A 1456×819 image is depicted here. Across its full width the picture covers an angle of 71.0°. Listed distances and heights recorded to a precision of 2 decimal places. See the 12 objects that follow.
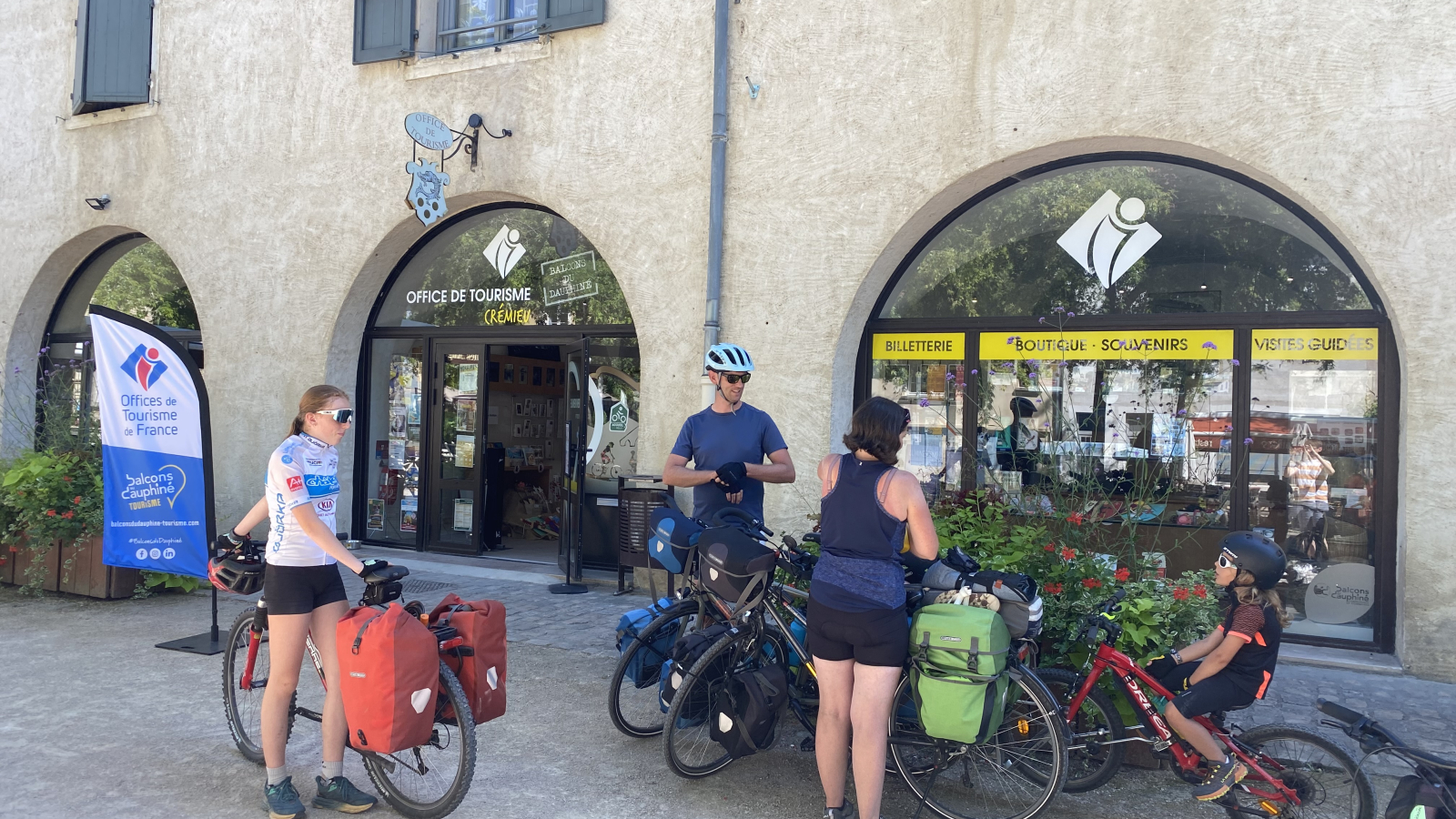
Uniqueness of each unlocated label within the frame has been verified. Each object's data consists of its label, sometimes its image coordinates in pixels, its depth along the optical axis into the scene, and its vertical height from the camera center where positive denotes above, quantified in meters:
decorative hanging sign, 8.58 +2.06
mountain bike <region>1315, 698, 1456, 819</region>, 3.01 -0.99
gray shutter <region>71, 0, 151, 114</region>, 10.96 +3.70
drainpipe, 7.90 +1.92
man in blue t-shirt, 5.12 -0.16
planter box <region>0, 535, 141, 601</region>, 7.79 -1.40
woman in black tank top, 3.54 -0.57
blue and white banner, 6.46 -0.35
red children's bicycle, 3.65 -1.20
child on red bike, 3.76 -0.82
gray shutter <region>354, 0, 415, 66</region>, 9.43 +3.50
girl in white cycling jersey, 3.78 -0.67
